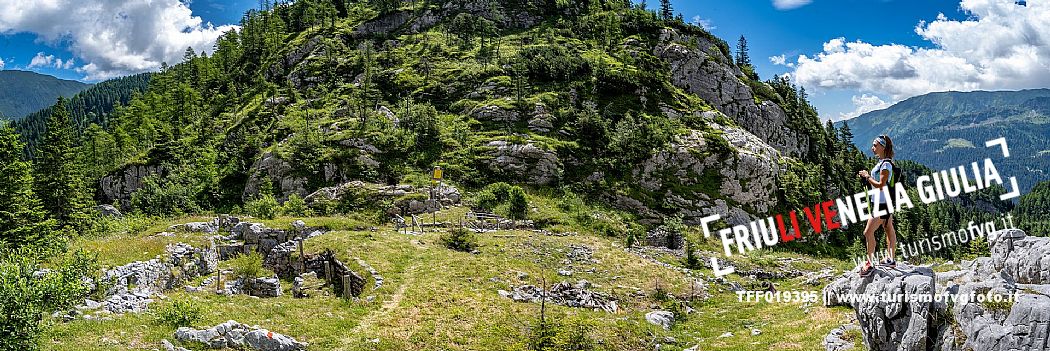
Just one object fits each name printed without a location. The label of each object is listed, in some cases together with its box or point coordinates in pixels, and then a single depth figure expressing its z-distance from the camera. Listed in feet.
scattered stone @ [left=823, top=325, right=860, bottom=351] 55.88
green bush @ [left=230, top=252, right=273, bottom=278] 95.91
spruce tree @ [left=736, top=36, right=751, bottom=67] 422.45
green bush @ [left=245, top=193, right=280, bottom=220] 167.37
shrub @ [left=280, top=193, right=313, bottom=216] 177.37
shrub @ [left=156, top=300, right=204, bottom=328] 61.57
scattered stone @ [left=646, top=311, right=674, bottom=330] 85.05
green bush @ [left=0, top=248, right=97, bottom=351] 40.45
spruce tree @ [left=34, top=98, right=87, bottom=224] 167.02
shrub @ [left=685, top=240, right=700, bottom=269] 141.70
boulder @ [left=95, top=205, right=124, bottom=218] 207.00
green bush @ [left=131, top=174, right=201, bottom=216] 201.37
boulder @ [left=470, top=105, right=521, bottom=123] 260.62
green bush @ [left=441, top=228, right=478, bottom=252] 126.52
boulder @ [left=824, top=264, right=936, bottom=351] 43.32
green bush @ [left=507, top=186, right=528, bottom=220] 181.47
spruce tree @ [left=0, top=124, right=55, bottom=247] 130.21
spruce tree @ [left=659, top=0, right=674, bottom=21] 428.76
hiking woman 42.32
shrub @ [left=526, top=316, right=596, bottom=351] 66.95
